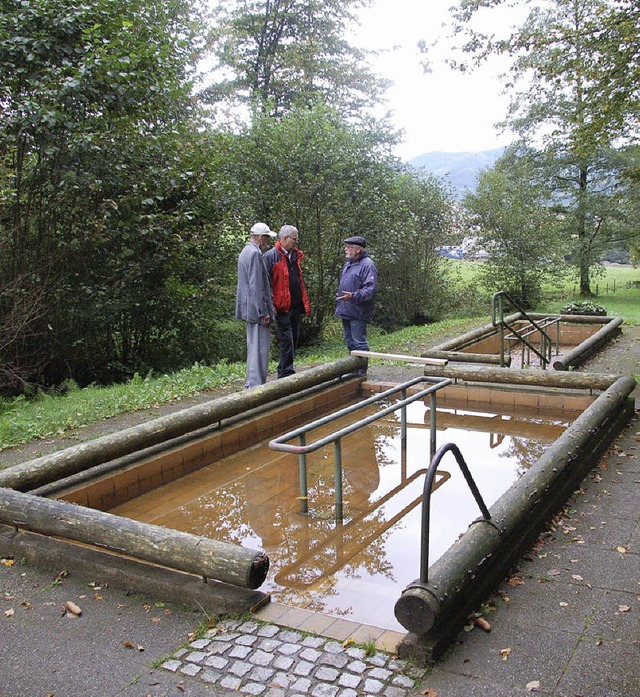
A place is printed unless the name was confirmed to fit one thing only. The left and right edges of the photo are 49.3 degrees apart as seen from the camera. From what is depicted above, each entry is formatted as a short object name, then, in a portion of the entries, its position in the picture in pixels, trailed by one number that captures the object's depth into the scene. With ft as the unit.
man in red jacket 25.29
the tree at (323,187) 41.96
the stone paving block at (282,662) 9.35
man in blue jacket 26.86
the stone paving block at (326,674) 9.07
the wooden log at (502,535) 9.79
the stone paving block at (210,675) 9.16
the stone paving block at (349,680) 8.92
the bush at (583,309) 50.58
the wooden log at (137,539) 10.94
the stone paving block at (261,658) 9.45
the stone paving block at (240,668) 9.27
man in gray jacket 23.75
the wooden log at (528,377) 23.98
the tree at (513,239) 66.44
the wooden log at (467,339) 33.80
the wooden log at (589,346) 29.93
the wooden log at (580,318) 44.68
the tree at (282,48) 72.84
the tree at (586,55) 28.22
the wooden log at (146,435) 15.15
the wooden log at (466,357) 30.37
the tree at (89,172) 29.04
